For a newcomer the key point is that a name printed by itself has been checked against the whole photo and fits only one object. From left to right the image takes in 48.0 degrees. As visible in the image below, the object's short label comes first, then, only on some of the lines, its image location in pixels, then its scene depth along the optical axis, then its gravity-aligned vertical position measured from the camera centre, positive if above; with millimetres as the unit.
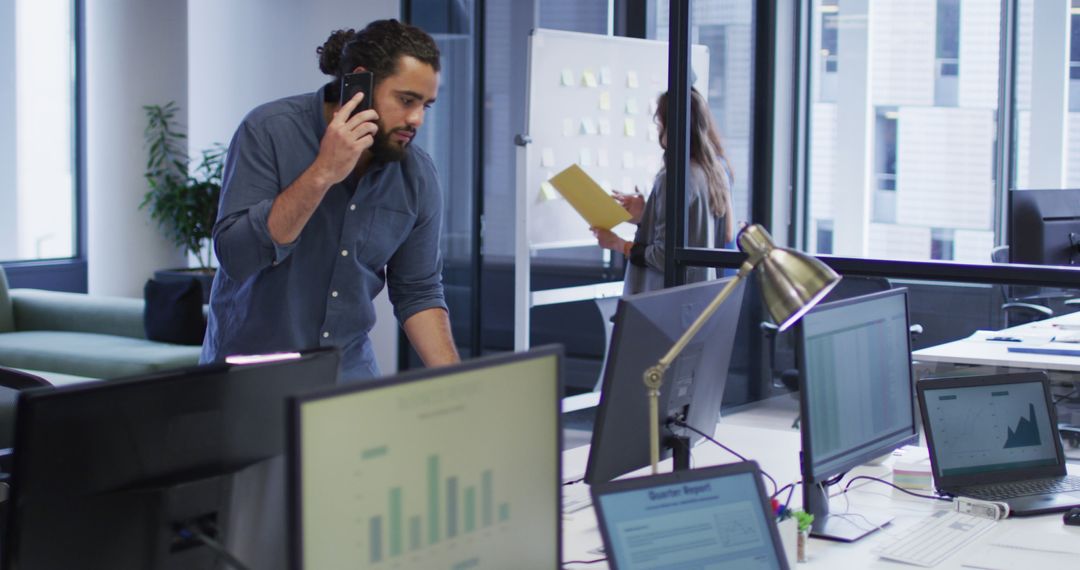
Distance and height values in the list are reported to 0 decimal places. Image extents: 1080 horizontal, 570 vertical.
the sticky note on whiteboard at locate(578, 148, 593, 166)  5172 +192
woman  4609 -28
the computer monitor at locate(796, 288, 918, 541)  2049 -336
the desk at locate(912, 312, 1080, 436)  3885 -503
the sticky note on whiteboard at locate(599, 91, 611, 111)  5250 +439
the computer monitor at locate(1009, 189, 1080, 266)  4133 -85
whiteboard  5004 +360
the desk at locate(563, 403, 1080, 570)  2004 -572
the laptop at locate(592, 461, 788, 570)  1561 -420
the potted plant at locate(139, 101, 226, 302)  6469 +58
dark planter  6340 -404
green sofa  5320 -671
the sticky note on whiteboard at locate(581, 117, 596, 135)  5181 +327
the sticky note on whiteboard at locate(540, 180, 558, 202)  5066 +43
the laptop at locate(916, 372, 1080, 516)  2400 -470
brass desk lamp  1682 -104
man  2357 -18
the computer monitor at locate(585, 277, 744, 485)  1924 -285
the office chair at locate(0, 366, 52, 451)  2721 -422
